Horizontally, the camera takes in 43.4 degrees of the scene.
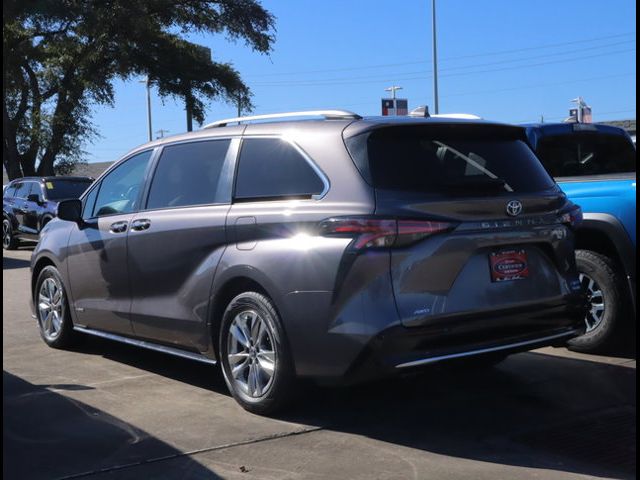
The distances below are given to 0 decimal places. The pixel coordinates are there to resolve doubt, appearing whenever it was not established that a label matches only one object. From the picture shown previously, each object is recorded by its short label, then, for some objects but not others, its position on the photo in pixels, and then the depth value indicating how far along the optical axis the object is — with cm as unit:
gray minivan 441
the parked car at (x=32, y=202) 1730
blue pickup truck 609
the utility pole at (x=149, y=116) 5403
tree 3170
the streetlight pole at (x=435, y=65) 3256
